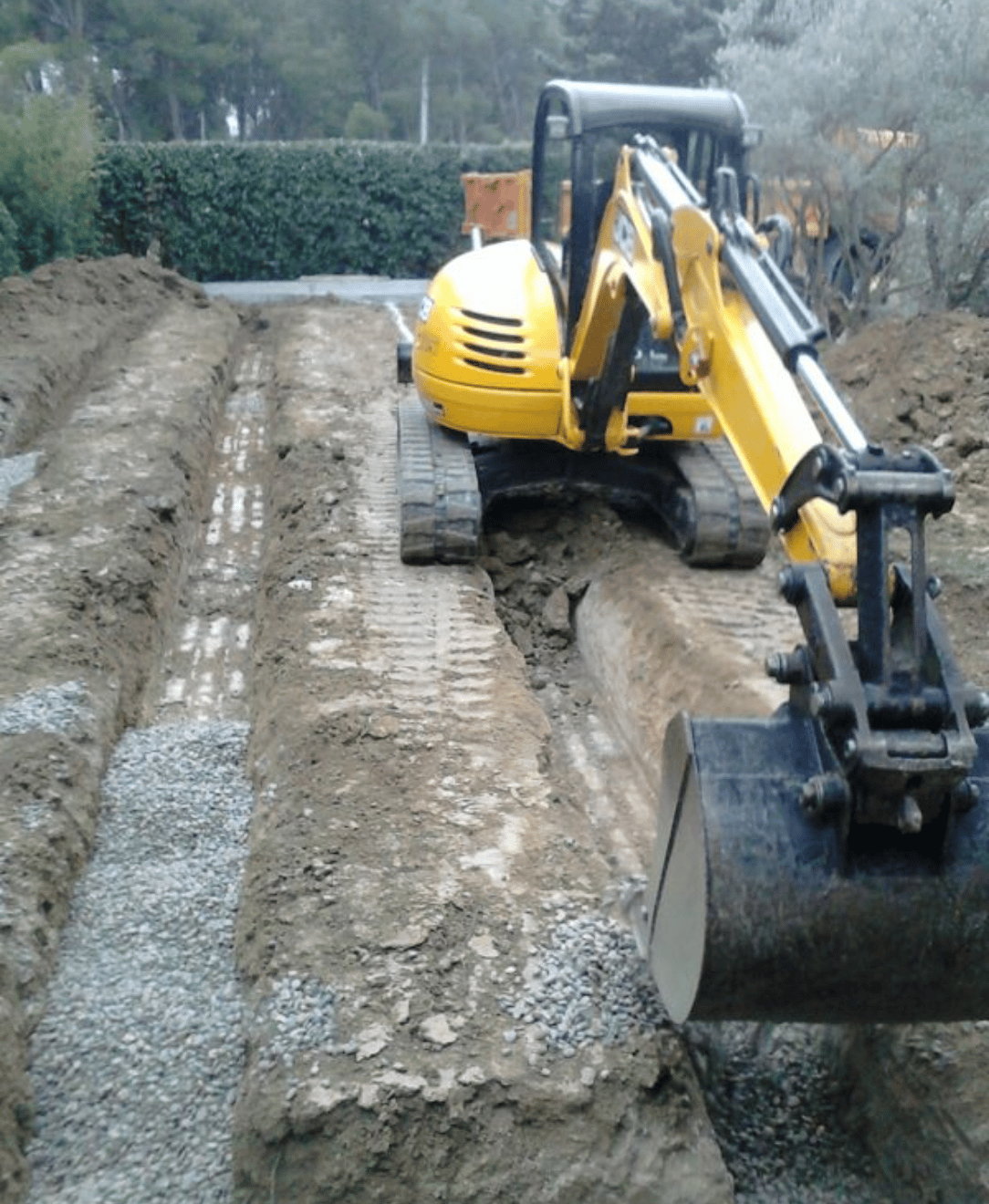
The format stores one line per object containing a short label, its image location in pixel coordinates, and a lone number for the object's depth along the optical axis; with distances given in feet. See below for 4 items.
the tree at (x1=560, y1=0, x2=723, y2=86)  89.71
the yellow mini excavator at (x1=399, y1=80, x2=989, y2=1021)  10.12
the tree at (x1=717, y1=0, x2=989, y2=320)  36.52
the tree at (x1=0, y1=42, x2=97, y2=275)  52.60
